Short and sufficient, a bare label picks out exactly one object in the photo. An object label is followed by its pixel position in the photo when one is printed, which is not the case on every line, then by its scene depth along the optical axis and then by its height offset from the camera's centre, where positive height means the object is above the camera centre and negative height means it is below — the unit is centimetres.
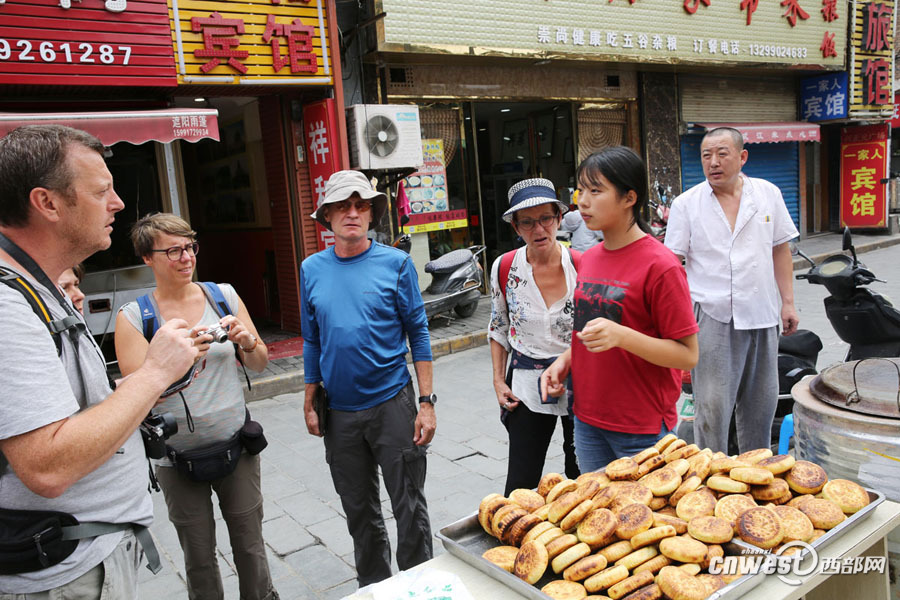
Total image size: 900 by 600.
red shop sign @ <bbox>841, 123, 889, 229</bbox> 1513 -11
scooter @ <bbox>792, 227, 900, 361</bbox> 395 -87
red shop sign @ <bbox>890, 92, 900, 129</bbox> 1679 +142
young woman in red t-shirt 228 -47
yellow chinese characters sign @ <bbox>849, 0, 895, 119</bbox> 1398 +245
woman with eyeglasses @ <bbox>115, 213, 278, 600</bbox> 261 -81
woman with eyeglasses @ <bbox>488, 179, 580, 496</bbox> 287 -58
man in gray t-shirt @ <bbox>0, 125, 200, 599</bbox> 142 -38
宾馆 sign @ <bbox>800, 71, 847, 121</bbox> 1408 +169
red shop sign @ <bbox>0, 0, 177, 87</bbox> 576 +173
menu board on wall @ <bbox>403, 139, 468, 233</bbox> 966 +12
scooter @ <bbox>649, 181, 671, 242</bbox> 998 -52
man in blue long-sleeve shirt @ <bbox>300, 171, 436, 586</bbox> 284 -76
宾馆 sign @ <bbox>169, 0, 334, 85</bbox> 670 +187
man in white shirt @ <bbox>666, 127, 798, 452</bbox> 343 -59
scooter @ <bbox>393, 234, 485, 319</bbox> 845 -111
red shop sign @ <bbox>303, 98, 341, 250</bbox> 759 +76
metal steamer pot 213 -89
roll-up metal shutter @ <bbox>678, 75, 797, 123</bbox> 1266 +168
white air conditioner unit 769 +84
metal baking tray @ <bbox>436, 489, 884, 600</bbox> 152 -97
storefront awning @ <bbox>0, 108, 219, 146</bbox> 545 +90
